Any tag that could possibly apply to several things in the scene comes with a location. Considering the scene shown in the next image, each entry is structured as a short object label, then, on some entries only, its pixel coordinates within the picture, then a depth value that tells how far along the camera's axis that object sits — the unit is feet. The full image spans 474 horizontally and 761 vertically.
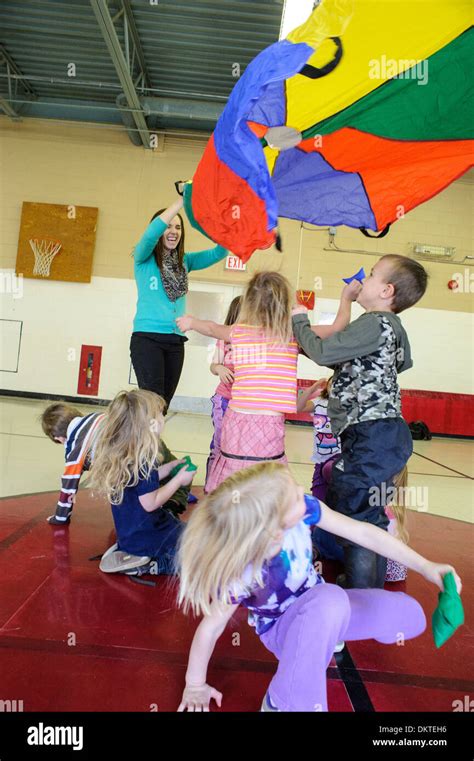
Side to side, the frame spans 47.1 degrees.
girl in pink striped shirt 6.30
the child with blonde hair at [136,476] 5.99
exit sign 25.35
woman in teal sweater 8.50
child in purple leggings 3.55
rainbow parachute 5.77
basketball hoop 25.36
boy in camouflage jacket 5.63
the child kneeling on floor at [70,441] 7.24
